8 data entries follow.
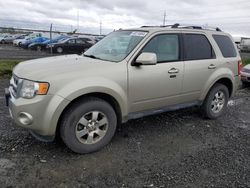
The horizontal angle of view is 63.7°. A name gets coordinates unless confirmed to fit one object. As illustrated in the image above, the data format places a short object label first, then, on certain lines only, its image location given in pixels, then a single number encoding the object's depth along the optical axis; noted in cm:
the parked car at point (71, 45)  1614
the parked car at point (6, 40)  2718
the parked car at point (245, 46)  2618
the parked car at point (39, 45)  1870
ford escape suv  253
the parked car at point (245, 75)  668
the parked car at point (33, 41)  2022
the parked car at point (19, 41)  2238
